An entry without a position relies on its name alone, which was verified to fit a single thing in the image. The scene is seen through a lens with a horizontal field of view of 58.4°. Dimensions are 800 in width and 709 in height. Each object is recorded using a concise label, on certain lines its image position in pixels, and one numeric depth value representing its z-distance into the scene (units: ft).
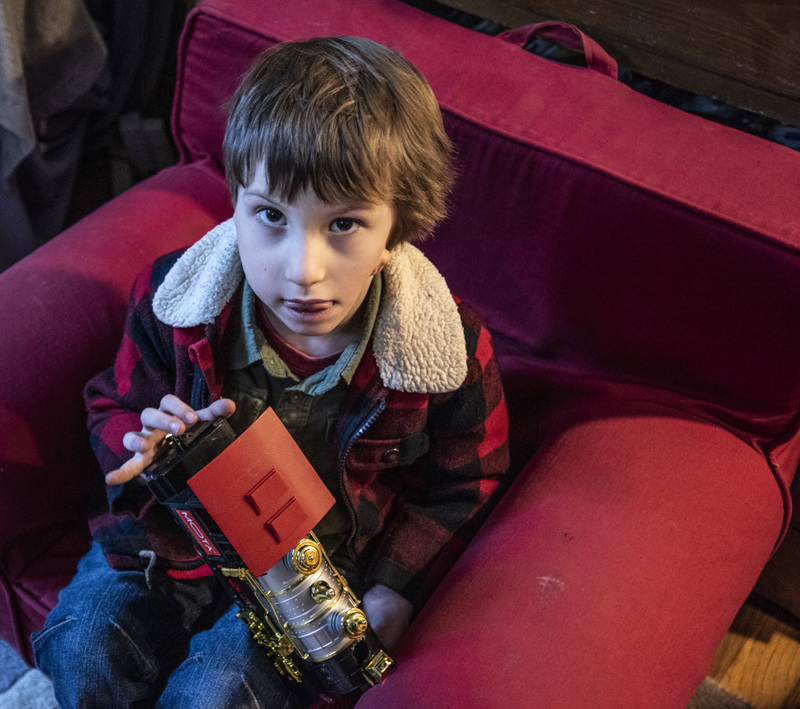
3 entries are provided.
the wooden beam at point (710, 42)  2.99
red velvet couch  2.30
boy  2.33
